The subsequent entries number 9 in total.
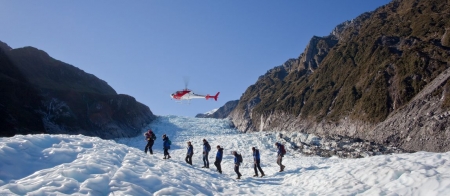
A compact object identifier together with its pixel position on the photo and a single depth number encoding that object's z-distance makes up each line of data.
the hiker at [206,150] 20.50
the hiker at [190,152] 21.08
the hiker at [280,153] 19.63
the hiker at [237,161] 17.82
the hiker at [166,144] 20.75
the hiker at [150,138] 21.19
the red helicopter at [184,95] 38.88
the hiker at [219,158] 19.27
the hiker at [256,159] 18.77
